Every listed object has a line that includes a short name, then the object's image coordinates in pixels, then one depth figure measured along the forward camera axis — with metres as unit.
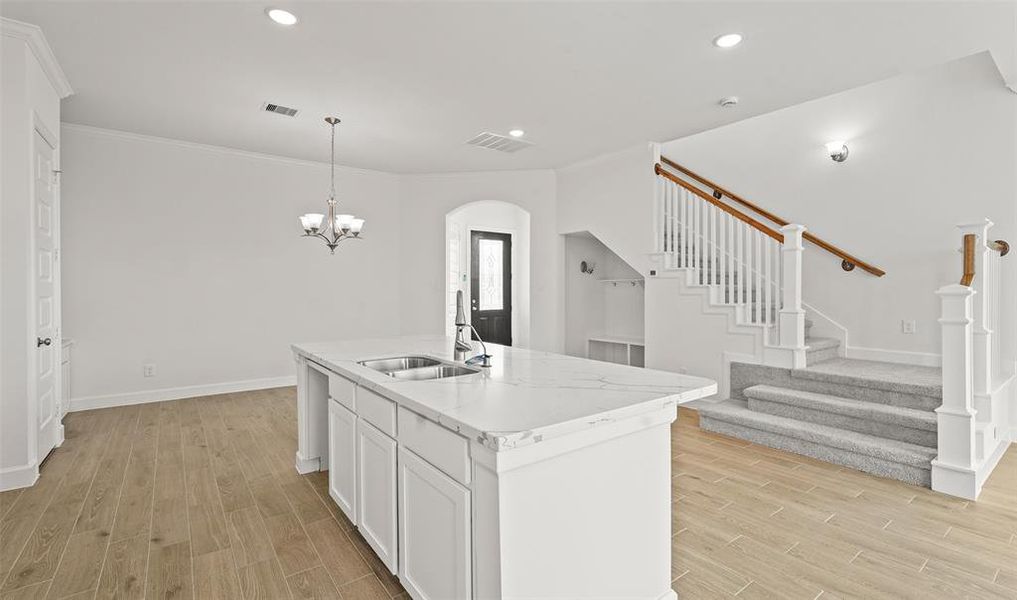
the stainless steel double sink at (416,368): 2.51
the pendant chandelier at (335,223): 4.12
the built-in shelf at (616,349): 6.29
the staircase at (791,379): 3.22
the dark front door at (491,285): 7.55
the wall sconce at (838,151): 4.67
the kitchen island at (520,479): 1.39
